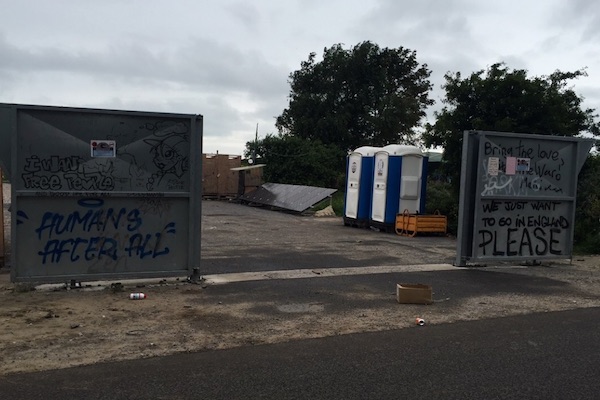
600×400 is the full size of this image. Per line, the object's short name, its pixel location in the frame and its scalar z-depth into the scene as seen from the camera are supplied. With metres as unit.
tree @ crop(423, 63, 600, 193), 16.28
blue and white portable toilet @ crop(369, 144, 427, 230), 17.42
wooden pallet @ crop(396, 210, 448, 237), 16.55
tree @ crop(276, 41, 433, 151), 41.00
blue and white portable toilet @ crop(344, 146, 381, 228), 18.69
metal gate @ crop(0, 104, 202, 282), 7.44
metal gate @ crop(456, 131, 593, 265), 10.37
